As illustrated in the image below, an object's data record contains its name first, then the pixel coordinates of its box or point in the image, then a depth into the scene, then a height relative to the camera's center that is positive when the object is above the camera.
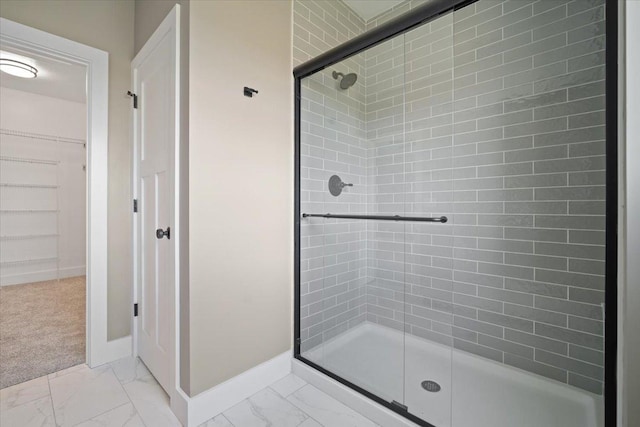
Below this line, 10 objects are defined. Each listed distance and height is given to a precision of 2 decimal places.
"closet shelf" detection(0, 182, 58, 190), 3.71 +0.39
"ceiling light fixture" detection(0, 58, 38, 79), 2.85 +1.58
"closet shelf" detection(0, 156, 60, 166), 3.71 +0.75
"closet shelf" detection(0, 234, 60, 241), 3.76 -0.33
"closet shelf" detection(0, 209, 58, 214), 3.74 +0.03
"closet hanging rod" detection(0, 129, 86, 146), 3.71 +1.12
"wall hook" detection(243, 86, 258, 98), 1.59 +0.71
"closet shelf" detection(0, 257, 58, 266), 3.73 -0.69
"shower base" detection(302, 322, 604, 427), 1.36 -0.98
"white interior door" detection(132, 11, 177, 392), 1.50 +0.09
